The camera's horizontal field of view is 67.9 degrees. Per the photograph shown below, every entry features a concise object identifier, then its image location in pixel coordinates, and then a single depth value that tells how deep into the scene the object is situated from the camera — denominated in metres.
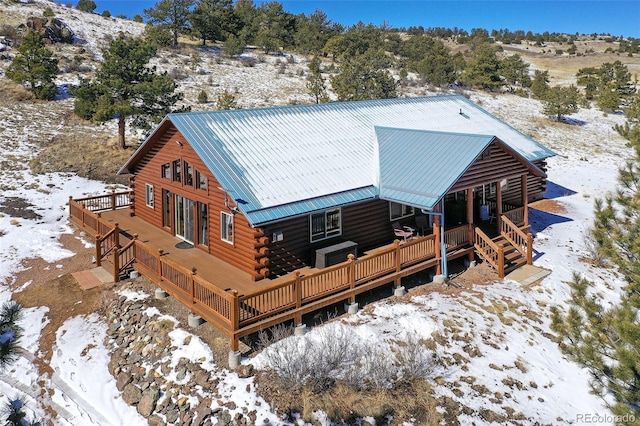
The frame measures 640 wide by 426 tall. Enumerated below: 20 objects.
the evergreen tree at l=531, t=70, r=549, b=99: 59.09
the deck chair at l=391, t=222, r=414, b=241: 17.20
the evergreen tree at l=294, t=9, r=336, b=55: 67.94
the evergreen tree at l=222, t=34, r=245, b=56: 57.62
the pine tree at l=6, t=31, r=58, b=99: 37.25
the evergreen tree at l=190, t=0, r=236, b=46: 62.59
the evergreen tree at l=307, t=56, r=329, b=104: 40.18
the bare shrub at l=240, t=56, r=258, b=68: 56.75
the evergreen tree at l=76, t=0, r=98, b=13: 69.00
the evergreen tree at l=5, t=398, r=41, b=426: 6.61
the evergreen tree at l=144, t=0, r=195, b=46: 60.28
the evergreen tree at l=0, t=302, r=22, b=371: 6.56
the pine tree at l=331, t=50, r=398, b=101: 39.25
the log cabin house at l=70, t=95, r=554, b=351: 13.98
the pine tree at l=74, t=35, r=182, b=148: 29.44
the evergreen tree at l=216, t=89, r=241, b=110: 35.50
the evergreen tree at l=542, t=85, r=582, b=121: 48.16
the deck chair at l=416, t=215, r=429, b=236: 18.48
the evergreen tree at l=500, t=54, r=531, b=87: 63.09
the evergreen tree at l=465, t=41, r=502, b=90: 59.62
